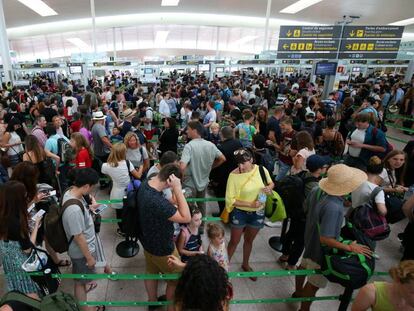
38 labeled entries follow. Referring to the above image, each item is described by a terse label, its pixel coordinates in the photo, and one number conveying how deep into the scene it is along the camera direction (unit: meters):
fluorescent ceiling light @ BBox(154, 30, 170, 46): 35.95
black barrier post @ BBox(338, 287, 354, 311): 2.36
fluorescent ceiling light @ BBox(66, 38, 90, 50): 35.88
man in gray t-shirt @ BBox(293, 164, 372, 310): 2.31
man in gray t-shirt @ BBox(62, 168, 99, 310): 2.44
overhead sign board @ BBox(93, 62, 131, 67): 17.09
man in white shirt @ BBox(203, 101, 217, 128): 7.29
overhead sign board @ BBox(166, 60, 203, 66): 19.39
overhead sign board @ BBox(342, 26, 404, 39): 11.14
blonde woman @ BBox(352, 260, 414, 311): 1.63
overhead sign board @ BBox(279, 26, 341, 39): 11.15
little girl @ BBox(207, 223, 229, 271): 2.83
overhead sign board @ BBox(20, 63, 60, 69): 14.99
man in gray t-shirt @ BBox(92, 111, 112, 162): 5.41
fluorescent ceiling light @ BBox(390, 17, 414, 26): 21.59
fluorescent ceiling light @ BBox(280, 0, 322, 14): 16.61
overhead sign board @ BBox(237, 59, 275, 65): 16.09
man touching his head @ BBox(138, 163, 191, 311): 2.37
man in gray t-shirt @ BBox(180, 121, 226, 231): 3.85
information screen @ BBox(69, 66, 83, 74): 16.00
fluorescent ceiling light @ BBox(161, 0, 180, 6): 18.00
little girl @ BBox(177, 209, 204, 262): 2.96
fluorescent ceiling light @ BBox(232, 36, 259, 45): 37.41
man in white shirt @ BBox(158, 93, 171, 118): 8.82
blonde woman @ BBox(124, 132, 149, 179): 4.52
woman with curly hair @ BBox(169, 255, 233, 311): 1.40
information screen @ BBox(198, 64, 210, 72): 23.42
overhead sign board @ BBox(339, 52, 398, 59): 11.32
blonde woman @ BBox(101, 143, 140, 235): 3.85
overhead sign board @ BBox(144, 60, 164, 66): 20.05
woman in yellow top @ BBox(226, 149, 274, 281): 3.10
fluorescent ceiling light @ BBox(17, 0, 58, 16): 15.91
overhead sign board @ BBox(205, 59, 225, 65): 19.64
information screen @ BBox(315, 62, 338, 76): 11.15
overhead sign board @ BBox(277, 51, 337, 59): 11.40
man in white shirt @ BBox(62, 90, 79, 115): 9.38
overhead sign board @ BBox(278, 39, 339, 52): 11.27
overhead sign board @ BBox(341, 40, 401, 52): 11.27
